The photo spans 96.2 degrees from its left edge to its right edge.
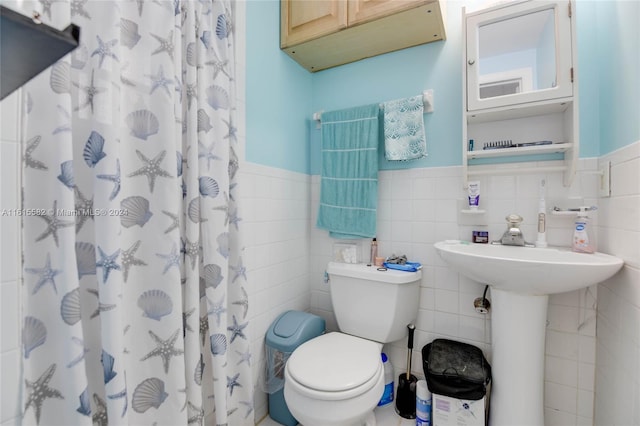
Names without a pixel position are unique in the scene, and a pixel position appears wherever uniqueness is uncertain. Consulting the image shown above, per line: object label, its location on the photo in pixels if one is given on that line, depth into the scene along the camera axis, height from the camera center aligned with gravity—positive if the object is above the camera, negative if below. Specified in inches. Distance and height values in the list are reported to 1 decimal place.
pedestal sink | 41.1 -17.9
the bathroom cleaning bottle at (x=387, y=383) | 59.9 -36.7
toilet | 40.7 -24.7
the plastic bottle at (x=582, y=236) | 46.9 -4.2
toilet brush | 56.9 -37.0
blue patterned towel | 59.4 +17.1
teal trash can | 55.3 -27.6
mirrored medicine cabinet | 47.6 +22.0
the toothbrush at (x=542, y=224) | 50.4 -2.4
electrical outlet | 44.5 +4.9
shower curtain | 26.7 -1.6
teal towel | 64.2 +8.7
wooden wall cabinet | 53.2 +36.4
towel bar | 60.1 +23.3
